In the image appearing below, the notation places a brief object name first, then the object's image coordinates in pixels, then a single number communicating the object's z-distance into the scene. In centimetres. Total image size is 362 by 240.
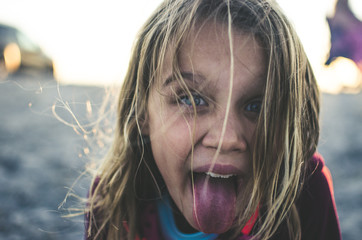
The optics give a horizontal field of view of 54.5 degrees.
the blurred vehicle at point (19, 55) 567
